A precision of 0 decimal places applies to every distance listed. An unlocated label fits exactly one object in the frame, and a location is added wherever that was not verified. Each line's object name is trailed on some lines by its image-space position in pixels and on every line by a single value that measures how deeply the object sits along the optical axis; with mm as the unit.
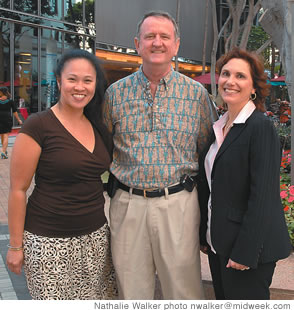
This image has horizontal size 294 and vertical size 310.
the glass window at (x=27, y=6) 15836
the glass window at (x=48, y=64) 17375
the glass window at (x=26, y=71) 16172
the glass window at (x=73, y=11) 18344
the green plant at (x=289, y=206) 4074
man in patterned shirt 2654
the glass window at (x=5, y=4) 15106
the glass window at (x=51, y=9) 17094
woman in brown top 2398
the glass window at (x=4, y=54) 15316
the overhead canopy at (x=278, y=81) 21633
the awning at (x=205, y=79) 21288
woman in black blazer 2264
